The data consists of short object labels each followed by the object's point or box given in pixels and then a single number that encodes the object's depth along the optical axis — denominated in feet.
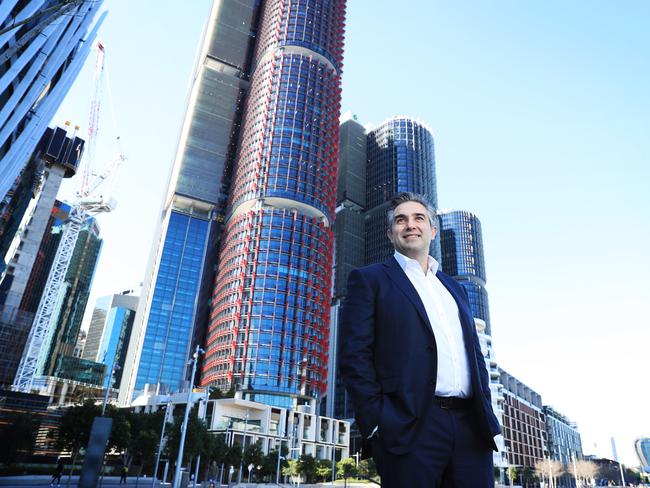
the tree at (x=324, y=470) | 230.70
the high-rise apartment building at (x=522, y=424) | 383.45
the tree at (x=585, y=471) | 411.95
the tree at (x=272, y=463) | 200.85
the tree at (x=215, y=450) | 153.58
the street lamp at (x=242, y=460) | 186.43
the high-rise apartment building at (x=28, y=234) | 264.72
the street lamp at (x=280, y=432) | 276.21
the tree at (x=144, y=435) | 140.67
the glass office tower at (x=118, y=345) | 647.15
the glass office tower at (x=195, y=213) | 383.65
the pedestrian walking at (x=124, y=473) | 145.81
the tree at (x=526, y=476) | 347.97
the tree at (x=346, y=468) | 209.71
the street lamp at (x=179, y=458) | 114.74
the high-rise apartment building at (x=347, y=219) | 458.91
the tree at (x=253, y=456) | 197.26
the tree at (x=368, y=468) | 221.25
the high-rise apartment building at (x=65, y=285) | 417.08
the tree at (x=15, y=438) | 146.82
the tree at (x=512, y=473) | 329.81
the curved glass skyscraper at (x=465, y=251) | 561.02
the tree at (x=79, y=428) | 125.29
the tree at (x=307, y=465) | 207.82
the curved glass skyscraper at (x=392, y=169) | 502.38
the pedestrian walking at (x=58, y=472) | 119.80
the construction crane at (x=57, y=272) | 350.84
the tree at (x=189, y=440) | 137.69
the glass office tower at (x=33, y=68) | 79.77
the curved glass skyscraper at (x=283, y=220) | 308.40
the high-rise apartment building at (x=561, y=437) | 496.47
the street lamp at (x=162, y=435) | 155.98
